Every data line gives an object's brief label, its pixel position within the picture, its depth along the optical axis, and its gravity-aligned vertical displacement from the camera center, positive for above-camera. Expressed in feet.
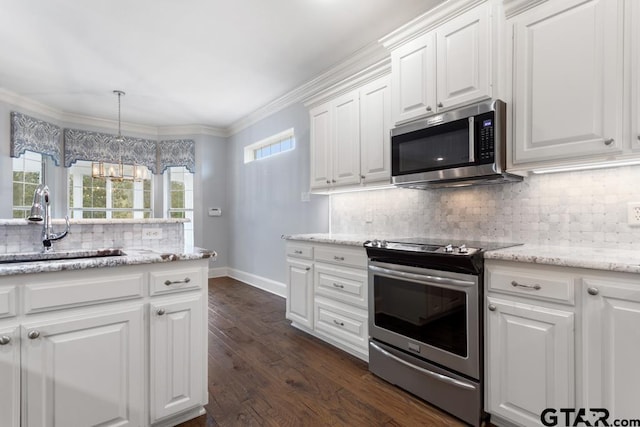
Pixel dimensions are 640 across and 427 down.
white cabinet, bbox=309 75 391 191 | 8.64 +2.24
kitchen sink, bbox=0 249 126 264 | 5.60 -0.82
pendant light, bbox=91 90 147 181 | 12.81 +1.69
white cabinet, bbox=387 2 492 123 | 6.32 +3.17
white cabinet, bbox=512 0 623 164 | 4.97 +2.24
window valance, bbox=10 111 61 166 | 13.69 +3.49
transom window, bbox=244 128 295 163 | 14.24 +3.26
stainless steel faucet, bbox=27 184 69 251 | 5.96 -0.05
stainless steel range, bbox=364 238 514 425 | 5.58 -2.16
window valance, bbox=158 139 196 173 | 18.42 +3.43
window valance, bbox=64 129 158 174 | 16.42 +3.48
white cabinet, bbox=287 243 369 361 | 8.00 -2.30
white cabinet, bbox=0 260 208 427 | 4.20 -2.01
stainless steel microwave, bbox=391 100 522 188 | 6.05 +1.34
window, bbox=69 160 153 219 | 17.05 +0.88
